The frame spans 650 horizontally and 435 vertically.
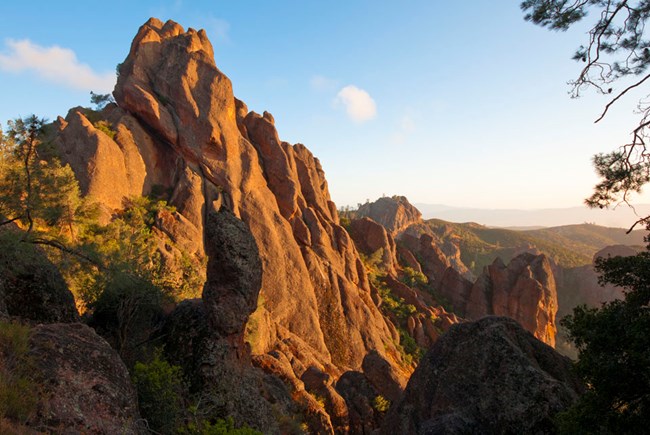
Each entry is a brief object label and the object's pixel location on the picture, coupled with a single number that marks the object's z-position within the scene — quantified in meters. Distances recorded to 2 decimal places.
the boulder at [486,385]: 12.99
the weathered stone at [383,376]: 27.60
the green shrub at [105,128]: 38.53
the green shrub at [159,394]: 10.53
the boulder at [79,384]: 7.62
